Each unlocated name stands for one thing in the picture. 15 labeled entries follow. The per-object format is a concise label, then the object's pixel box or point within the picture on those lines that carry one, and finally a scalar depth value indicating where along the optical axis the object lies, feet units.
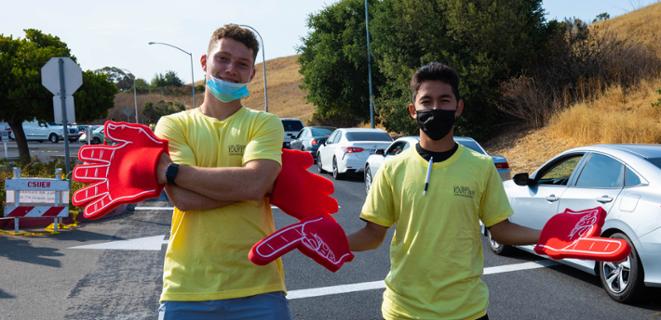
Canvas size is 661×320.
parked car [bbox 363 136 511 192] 36.76
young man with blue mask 8.04
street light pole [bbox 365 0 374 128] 95.75
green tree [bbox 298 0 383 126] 118.93
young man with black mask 8.17
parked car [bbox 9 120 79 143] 144.87
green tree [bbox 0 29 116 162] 55.52
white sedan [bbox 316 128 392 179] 51.39
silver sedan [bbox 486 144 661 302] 16.35
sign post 35.99
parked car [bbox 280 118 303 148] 89.25
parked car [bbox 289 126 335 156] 71.00
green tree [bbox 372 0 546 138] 73.00
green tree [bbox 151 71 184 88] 350.43
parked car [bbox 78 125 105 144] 128.63
